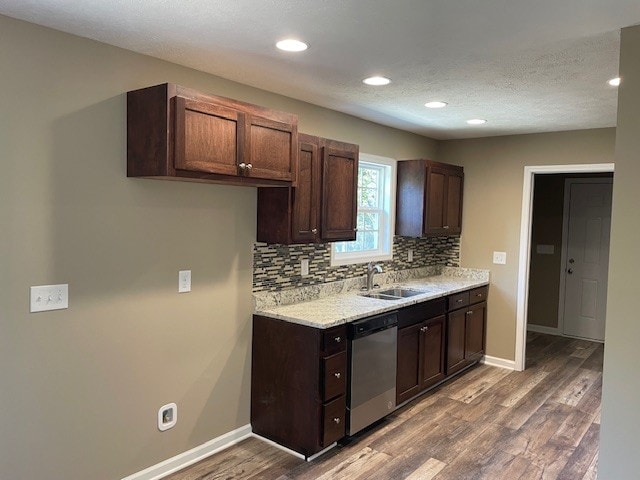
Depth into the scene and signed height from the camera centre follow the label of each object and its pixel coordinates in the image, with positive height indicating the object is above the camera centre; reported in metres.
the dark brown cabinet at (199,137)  2.38 +0.41
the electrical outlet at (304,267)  3.68 -0.35
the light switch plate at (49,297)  2.28 -0.40
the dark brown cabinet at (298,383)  3.03 -1.04
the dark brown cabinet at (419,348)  3.79 -1.01
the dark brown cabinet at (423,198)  4.59 +0.24
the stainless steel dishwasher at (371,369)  3.24 -1.02
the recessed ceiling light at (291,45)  2.34 +0.84
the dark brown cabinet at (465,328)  4.46 -0.99
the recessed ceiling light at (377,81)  2.96 +0.86
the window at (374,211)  4.37 +0.10
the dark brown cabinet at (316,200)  3.20 +0.13
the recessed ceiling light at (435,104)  3.60 +0.88
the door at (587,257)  6.10 -0.37
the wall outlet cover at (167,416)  2.83 -1.17
